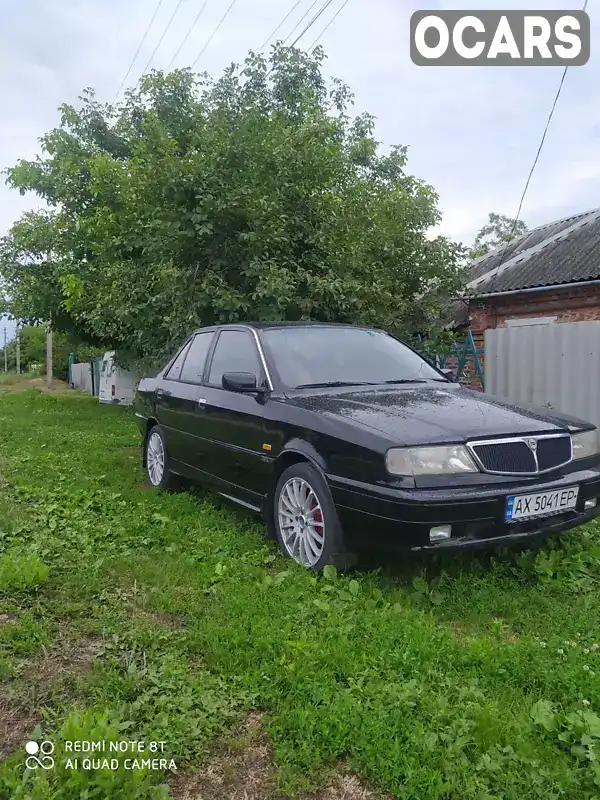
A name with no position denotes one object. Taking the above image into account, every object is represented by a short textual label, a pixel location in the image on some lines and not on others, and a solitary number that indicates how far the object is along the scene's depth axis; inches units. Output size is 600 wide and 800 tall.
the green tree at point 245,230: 300.0
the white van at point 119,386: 683.4
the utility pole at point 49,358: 1154.0
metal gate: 292.6
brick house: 439.8
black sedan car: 133.9
